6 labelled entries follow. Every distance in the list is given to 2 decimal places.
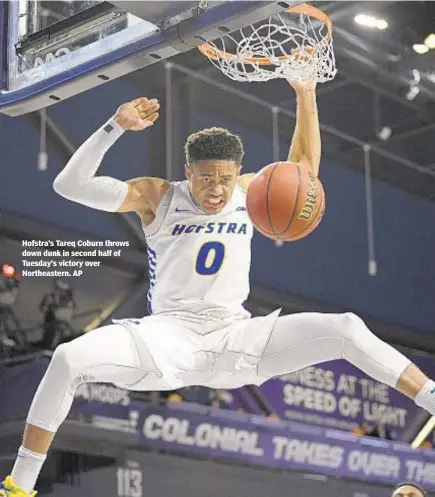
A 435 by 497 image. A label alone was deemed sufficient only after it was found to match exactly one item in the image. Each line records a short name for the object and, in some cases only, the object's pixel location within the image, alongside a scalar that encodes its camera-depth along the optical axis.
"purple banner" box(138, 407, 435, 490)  8.07
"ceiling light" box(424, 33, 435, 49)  9.34
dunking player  3.83
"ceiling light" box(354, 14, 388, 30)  9.23
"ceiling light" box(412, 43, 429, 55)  9.56
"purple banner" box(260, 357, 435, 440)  9.91
